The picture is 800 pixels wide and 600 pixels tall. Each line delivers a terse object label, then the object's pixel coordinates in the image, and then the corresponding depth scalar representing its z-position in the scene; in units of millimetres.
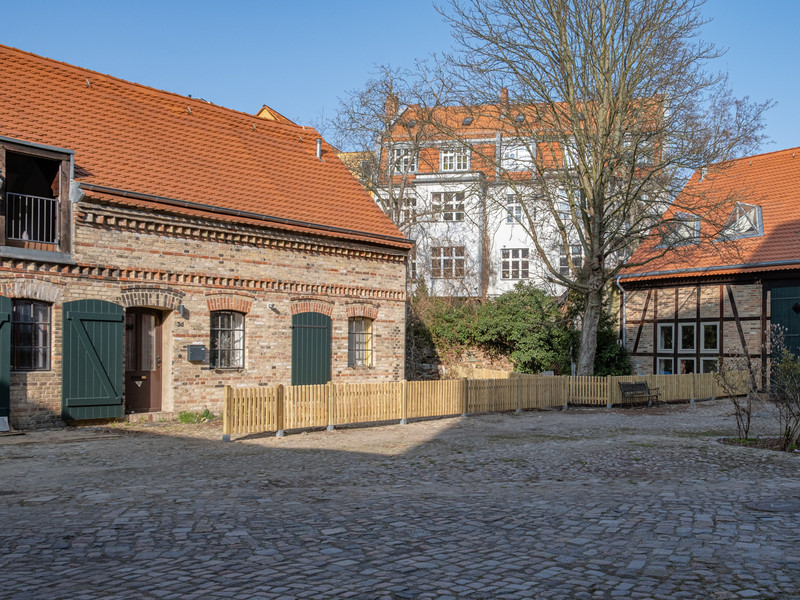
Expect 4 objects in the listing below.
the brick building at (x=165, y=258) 15656
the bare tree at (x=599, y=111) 23172
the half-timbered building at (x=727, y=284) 26906
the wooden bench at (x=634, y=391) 23156
